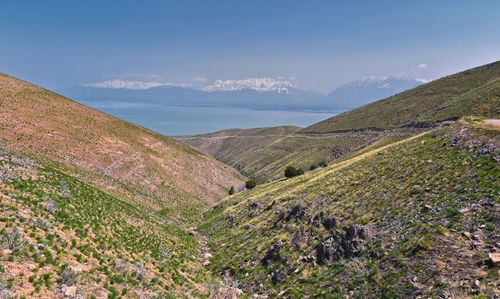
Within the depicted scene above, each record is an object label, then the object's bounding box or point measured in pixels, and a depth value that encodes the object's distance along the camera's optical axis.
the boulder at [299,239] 18.38
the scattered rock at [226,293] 15.92
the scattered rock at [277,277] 16.39
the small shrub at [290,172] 49.31
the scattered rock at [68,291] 9.59
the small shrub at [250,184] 55.31
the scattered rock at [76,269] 11.07
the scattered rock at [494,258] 10.20
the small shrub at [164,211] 35.28
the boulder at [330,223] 18.57
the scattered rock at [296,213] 22.87
